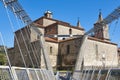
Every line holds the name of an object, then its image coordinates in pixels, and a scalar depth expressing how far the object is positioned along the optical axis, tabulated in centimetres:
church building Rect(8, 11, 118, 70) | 3659
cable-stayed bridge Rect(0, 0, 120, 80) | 509
